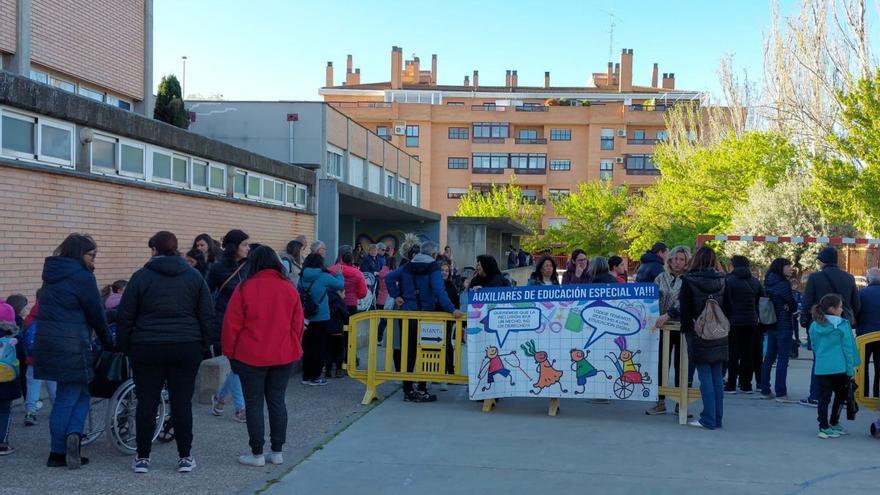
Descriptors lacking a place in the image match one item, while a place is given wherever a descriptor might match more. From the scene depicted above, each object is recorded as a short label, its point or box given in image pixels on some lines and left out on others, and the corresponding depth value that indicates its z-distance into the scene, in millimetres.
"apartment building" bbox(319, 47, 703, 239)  74375
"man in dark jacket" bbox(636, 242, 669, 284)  10289
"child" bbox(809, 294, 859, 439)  7926
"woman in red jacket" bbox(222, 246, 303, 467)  6344
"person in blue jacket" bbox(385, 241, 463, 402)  9391
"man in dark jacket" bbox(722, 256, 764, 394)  9832
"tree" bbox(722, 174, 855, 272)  33000
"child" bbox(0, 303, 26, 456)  6418
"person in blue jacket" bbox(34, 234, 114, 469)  6066
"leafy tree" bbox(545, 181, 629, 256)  58250
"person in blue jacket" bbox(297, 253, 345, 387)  10094
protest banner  8508
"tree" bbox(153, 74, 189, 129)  23781
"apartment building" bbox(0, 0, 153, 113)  13914
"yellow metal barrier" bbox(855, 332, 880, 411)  8961
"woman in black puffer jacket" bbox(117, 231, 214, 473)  5996
